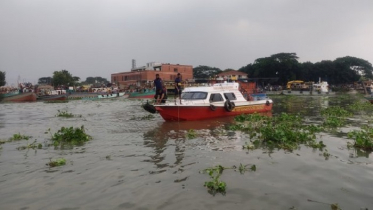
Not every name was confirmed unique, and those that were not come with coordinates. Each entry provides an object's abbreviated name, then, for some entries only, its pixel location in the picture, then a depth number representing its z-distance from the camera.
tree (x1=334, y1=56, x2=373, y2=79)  86.25
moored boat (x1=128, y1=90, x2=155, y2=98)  50.88
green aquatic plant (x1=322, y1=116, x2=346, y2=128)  13.50
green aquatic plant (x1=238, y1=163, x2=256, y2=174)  6.92
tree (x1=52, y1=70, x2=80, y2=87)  74.62
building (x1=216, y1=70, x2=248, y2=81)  79.66
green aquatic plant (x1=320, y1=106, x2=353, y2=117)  18.11
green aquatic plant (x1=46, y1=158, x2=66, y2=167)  7.54
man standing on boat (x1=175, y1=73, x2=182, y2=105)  17.70
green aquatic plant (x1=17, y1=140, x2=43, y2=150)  9.62
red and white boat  15.41
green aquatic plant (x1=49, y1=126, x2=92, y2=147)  10.52
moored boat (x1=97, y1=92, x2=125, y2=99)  52.16
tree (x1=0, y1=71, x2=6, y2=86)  72.11
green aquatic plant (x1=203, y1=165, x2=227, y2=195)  5.69
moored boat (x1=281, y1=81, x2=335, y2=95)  55.57
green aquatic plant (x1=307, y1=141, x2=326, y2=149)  9.15
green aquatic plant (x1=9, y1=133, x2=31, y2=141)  11.29
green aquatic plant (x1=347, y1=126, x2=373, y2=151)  8.77
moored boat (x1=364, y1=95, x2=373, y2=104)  24.98
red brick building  72.62
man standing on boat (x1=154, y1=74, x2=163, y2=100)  16.70
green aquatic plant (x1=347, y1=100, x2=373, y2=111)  22.36
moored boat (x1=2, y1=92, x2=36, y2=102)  47.16
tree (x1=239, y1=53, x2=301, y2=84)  77.62
